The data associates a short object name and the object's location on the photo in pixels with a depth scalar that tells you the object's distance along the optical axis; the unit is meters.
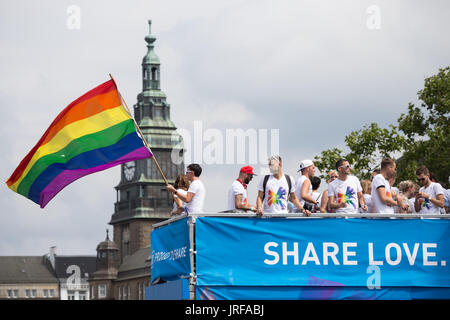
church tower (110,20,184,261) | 153.50
